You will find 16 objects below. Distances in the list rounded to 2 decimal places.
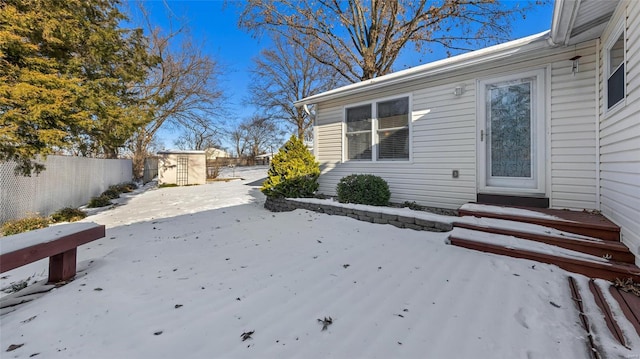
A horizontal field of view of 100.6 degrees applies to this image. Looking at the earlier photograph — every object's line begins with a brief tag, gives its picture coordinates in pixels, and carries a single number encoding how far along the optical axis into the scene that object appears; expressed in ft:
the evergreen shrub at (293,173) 21.67
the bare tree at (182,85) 51.13
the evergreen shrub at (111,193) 30.98
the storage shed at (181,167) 45.96
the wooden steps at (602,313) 5.26
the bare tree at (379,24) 30.58
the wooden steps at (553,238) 8.21
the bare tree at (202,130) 58.03
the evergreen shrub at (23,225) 15.87
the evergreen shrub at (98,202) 26.45
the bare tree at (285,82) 66.18
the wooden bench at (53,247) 6.90
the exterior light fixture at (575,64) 12.08
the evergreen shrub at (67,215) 20.16
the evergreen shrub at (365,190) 17.61
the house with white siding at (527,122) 9.00
